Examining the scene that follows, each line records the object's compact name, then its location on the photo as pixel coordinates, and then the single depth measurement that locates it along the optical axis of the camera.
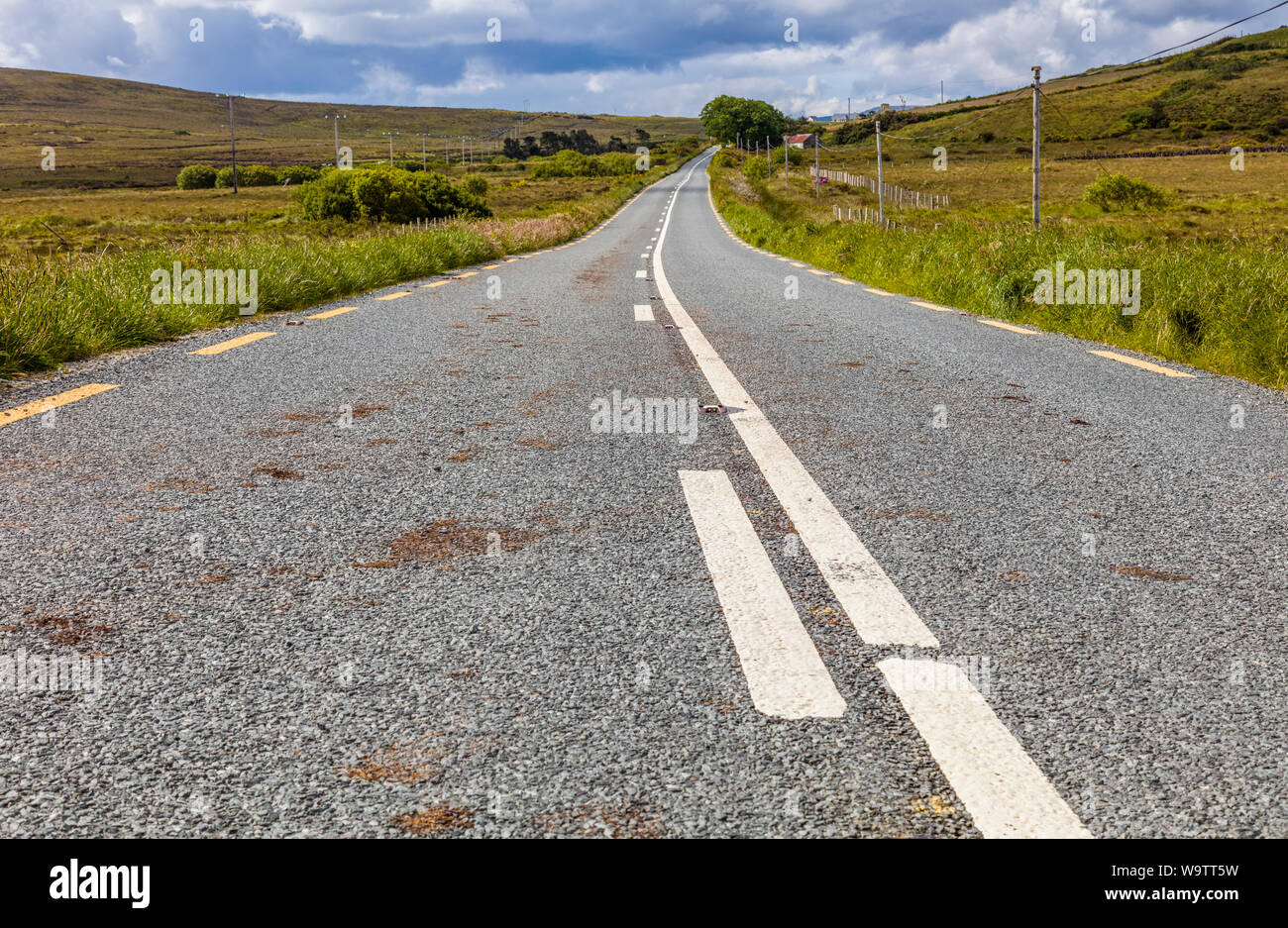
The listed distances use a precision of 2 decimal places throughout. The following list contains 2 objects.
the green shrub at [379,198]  57.69
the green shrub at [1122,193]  53.19
